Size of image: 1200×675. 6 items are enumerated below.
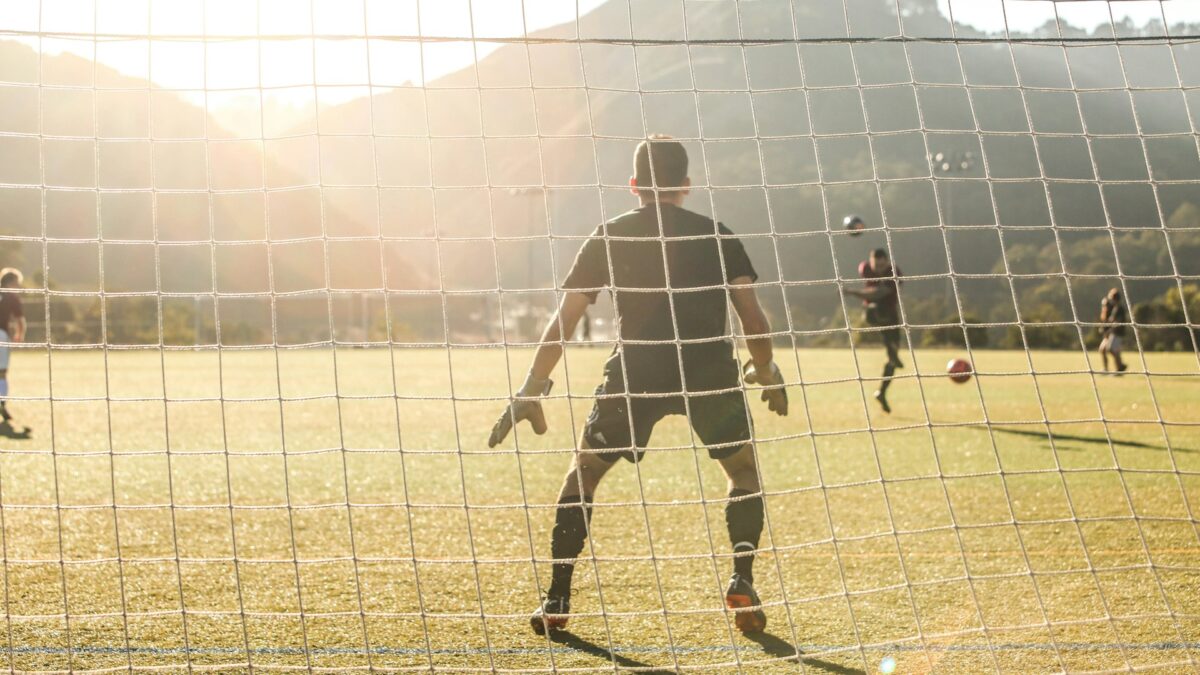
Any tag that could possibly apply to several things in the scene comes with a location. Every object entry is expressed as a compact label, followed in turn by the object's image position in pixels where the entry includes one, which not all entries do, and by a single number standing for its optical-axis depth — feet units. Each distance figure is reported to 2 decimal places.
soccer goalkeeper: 13.69
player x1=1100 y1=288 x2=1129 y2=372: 60.39
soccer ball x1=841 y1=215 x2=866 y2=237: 31.69
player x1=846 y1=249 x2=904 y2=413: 38.06
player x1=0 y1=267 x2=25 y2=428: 35.53
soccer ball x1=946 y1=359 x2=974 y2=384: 36.82
